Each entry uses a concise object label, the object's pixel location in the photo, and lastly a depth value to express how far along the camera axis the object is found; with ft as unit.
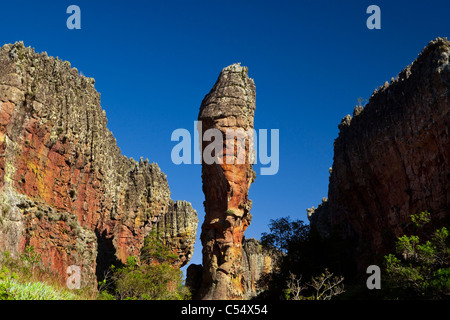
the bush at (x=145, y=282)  130.82
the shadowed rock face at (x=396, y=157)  123.75
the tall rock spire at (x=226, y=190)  128.88
